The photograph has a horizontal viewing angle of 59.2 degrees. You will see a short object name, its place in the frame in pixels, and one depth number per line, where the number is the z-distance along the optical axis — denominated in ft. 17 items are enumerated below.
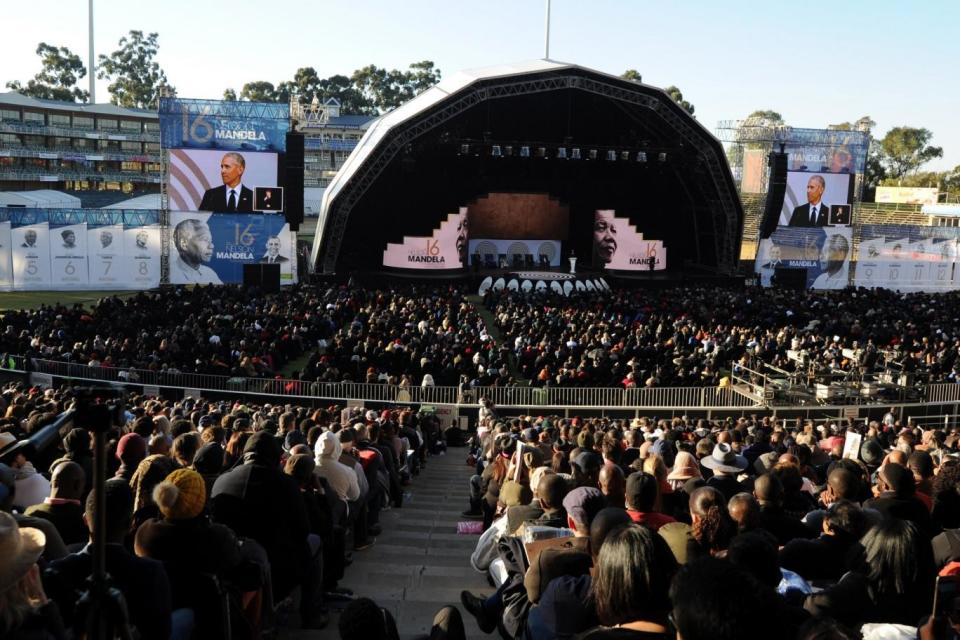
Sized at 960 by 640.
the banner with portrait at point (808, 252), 127.65
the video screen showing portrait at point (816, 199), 125.29
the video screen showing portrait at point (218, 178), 110.32
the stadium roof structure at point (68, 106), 198.39
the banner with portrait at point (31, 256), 113.80
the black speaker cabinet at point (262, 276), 112.47
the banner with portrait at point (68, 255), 115.34
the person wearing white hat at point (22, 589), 9.00
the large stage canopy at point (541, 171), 106.93
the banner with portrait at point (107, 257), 116.26
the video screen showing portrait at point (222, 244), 112.27
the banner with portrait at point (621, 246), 125.70
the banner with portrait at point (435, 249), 120.37
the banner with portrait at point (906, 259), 135.44
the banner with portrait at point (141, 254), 116.47
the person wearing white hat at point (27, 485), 17.33
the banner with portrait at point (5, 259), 113.21
